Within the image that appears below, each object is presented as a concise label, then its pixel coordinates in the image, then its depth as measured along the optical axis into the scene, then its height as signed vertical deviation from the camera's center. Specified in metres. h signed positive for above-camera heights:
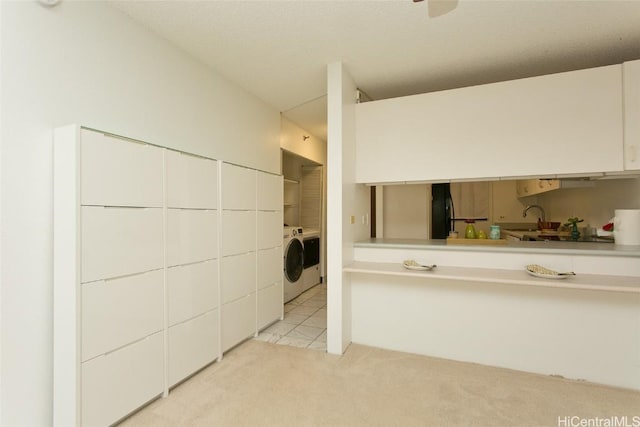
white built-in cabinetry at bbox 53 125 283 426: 1.50 -0.34
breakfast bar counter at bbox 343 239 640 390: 2.08 -0.75
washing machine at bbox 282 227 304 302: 4.01 -0.66
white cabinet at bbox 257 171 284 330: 3.05 -0.38
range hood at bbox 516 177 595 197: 3.12 +0.35
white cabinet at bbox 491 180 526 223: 5.20 +0.16
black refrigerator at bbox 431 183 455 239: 3.85 +0.06
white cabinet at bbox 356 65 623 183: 2.21 +0.71
